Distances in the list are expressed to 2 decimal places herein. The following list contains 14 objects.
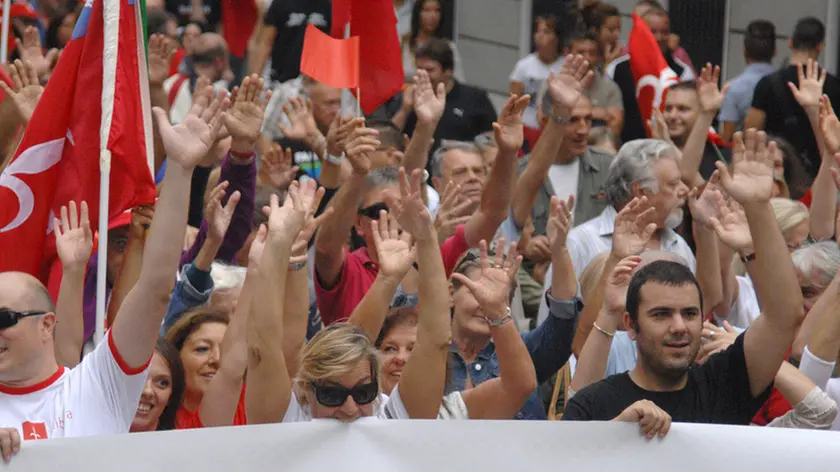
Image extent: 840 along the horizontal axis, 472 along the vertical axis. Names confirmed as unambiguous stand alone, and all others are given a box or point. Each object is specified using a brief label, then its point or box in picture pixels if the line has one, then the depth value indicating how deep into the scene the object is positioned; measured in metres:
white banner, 8.58
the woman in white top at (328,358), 9.12
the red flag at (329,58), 15.16
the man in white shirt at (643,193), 14.45
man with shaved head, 8.83
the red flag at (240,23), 23.09
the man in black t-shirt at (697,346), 9.77
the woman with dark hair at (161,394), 10.48
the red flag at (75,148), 11.17
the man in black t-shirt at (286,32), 22.09
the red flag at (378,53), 15.80
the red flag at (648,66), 21.16
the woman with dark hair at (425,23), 22.59
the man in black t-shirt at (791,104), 20.09
